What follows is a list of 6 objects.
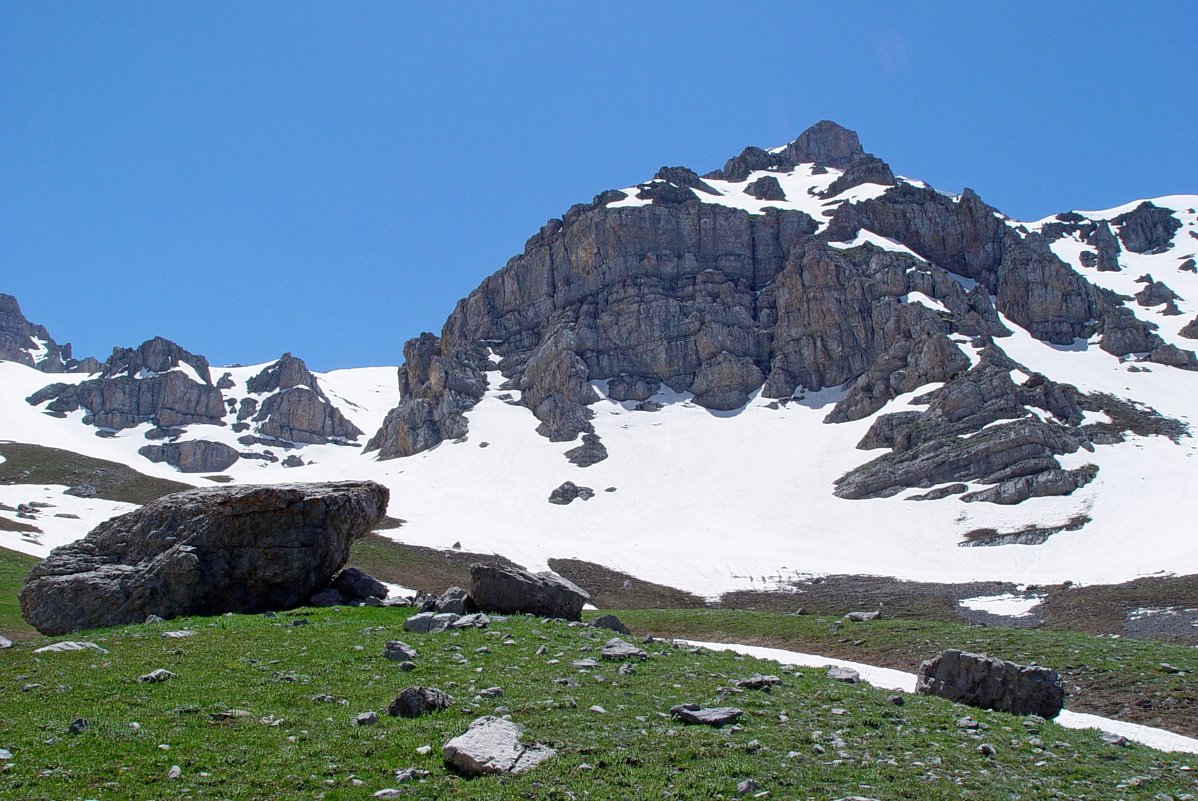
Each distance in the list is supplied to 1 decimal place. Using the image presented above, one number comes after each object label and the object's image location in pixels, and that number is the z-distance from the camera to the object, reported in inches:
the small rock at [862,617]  1393.9
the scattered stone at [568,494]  4202.8
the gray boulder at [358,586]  1217.4
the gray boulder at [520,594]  1067.3
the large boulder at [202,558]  1054.4
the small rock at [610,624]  1019.9
